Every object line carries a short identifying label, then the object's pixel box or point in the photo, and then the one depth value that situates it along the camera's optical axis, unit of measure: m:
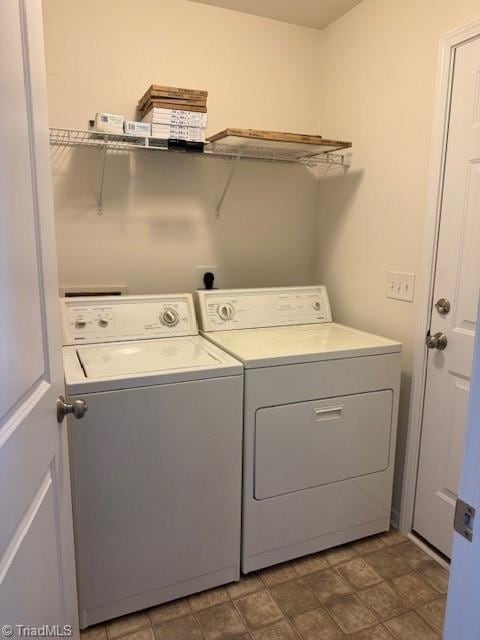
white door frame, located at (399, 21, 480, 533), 1.76
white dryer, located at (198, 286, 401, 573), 1.76
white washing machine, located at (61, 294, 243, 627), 1.51
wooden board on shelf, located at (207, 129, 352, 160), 2.02
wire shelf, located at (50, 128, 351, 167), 2.03
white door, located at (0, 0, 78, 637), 0.79
